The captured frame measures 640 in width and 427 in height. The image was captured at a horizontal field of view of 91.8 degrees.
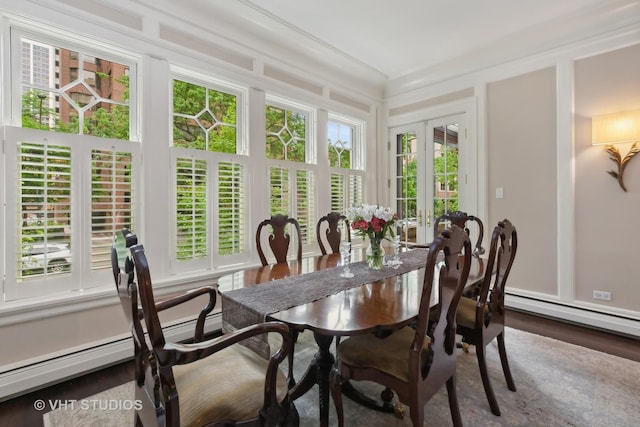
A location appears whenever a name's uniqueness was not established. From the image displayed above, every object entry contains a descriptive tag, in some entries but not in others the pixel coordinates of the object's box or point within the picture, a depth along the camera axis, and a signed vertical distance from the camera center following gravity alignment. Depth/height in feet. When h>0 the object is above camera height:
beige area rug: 5.60 -3.68
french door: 13.26 +1.95
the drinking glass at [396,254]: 7.58 -1.01
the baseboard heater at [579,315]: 9.22 -3.26
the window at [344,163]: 13.67 +2.39
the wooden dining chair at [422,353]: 4.17 -2.12
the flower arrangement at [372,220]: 6.75 -0.12
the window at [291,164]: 11.32 +1.94
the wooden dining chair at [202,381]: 3.16 -2.15
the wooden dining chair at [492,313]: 5.75 -1.99
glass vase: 7.10 -0.93
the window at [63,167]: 6.66 +1.11
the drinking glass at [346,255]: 6.69 -0.92
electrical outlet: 9.70 -2.56
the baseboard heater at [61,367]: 6.43 -3.41
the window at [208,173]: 9.07 +1.28
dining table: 4.24 -1.38
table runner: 4.73 -1.34
